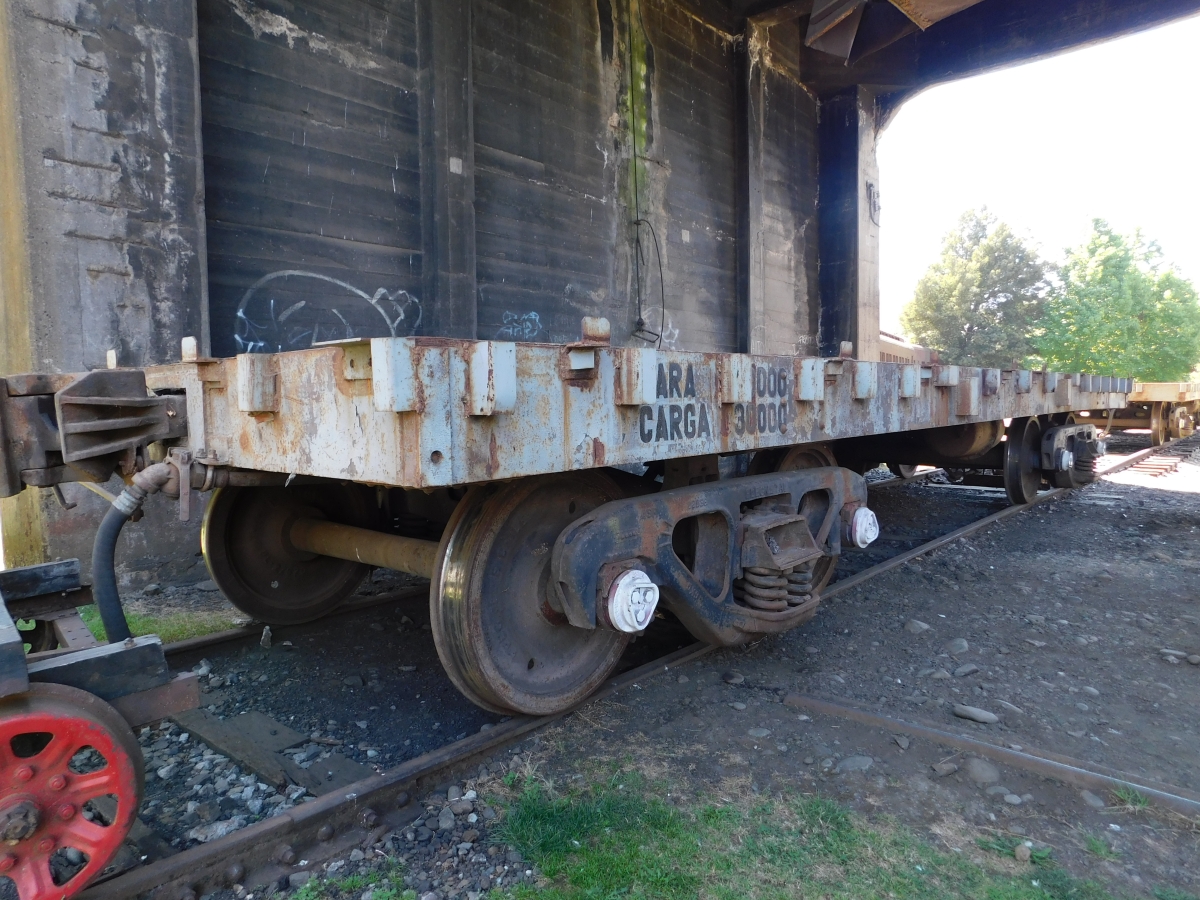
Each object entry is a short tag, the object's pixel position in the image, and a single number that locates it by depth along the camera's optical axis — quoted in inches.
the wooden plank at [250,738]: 103.3
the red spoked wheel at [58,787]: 63.3
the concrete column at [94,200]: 183.2
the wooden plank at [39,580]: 97.8
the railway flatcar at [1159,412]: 566.9
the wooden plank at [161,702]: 73.3
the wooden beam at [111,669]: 67.9
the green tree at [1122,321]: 1010.7
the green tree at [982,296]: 1642.5
